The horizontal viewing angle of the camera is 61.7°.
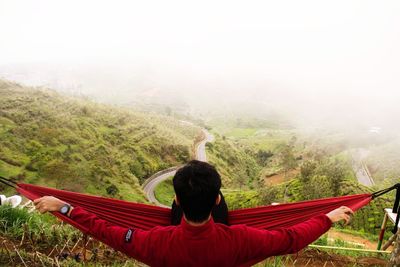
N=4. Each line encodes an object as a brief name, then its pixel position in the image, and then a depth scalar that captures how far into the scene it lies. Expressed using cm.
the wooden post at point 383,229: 432
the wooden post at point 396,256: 282
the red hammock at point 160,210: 246
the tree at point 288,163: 3671
